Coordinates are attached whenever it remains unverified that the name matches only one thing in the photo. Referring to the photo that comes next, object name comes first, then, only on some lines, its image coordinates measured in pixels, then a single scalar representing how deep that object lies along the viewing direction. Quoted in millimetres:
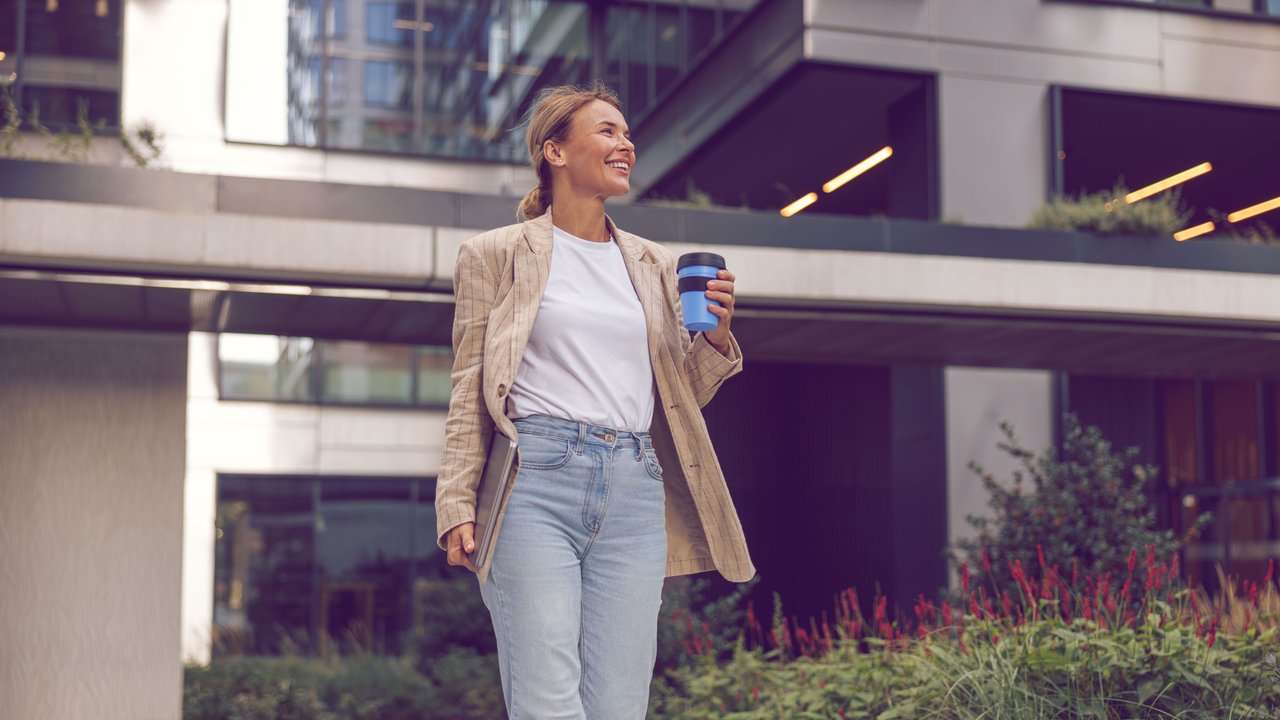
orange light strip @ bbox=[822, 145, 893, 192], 15469
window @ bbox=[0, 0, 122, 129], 15203
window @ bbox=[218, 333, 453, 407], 17844
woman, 2656
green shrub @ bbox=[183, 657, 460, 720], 9141
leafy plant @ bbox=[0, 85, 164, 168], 7426
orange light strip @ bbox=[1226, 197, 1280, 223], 17636
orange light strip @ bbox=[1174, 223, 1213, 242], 17816
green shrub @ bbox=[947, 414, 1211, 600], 8984
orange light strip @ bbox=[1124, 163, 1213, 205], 16250
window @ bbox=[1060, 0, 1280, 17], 13828
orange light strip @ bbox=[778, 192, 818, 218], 17609
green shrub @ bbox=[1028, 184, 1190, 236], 9727
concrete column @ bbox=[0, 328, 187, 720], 6875
